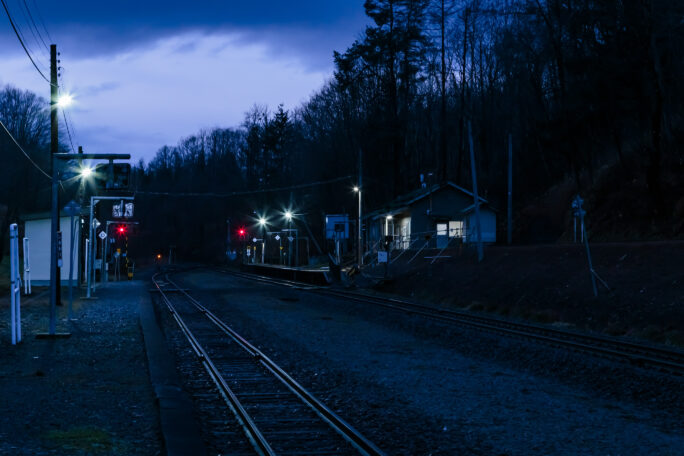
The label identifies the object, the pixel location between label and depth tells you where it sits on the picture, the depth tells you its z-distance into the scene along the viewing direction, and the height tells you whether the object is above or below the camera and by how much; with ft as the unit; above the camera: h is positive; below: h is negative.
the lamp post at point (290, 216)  217.40 +9.80
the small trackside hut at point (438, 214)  177.88 +8.31
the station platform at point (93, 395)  25.53 -6.72
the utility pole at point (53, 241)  55.17 +0.69
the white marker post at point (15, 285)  48.60 -2.43
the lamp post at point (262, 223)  268.58 +9.54
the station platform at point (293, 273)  144.25 -5.78
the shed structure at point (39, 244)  132.87 +1.10
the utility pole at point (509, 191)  150.34 +11.49
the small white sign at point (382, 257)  125.80 -1.53
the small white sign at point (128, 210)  215.72 +11.75
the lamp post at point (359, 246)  143.54 +0.43
